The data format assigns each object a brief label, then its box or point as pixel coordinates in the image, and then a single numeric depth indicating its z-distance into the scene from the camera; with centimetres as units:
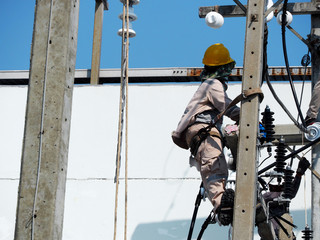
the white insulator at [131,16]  1065
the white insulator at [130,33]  1108
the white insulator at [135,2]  998
